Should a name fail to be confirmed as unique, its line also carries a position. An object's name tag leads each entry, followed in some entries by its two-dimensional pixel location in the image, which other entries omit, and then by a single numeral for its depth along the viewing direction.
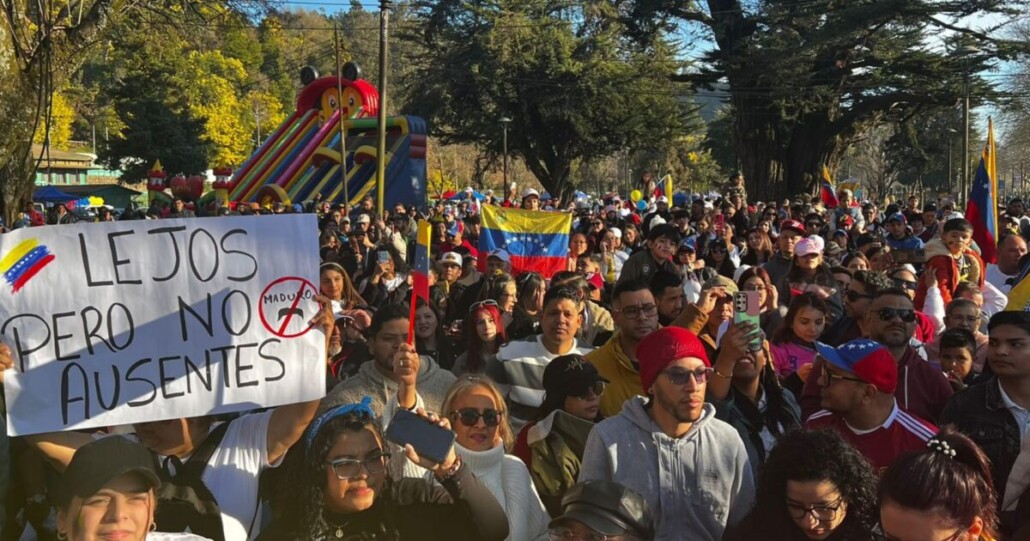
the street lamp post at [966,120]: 23.51
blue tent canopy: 46.72
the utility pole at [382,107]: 19.67
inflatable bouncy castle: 34.62
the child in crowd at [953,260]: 7.31
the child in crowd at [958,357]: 5.14
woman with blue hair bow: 3.17
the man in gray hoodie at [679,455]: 3.39
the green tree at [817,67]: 25.61
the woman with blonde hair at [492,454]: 3.54
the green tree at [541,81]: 42.47
